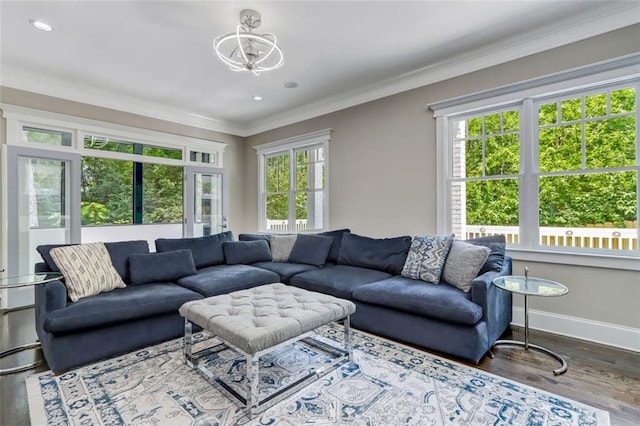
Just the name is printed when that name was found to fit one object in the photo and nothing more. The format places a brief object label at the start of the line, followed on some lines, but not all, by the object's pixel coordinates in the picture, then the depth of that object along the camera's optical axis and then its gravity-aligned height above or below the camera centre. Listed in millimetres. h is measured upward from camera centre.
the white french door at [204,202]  5570 +227
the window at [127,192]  6789 +513
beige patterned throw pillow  2623 -485
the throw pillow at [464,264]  2779 -468
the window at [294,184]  5188 +545
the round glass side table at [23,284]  2266 -502
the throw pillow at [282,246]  4492 -471
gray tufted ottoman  1841 -718
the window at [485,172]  3355 +459
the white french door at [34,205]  3826 +127
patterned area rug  1764 -1151
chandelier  2646 +1689
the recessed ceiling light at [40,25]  2822 +1749
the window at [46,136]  3997 +1046
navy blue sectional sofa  2352 -728
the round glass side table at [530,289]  2291 -580
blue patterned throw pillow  3029 -452
